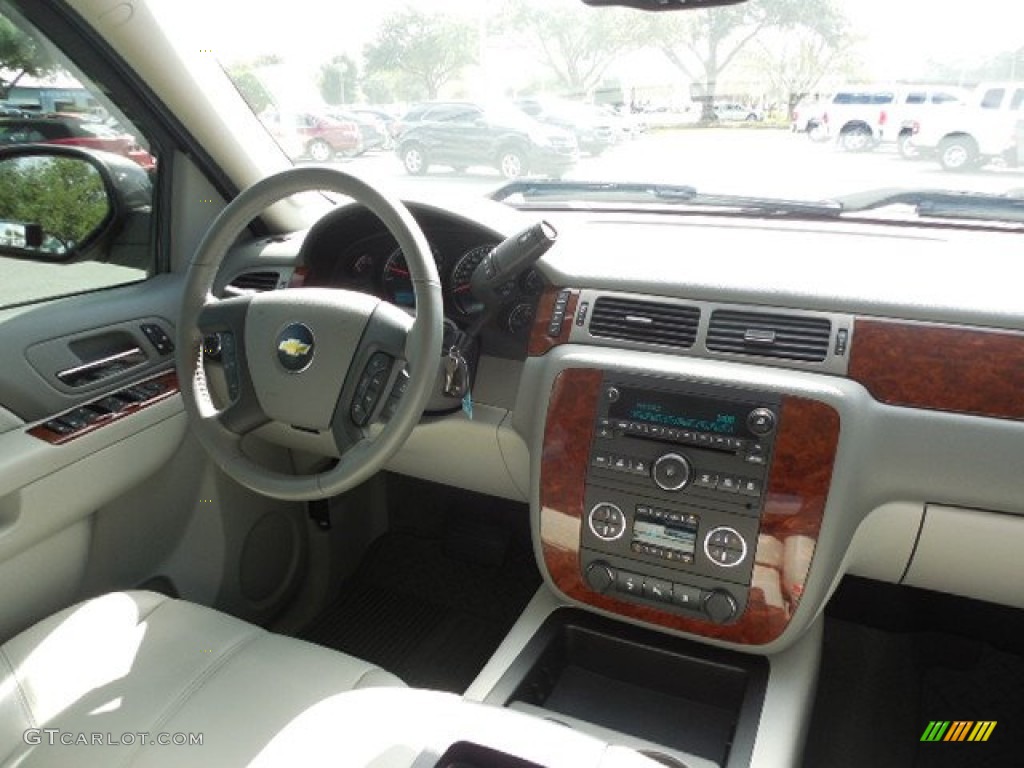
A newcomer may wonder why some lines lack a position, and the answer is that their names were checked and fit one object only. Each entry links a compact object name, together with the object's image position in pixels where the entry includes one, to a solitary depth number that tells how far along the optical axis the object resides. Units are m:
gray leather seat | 1.31
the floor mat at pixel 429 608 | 2.38
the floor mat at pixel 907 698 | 1.98
